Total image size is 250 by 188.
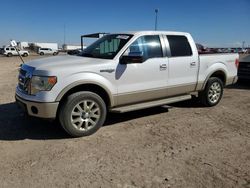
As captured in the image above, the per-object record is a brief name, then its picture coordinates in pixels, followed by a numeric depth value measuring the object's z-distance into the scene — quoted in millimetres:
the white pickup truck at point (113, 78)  3298
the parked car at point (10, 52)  36987
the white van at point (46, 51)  44521
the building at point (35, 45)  55299
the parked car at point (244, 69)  7663
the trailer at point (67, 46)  64110
